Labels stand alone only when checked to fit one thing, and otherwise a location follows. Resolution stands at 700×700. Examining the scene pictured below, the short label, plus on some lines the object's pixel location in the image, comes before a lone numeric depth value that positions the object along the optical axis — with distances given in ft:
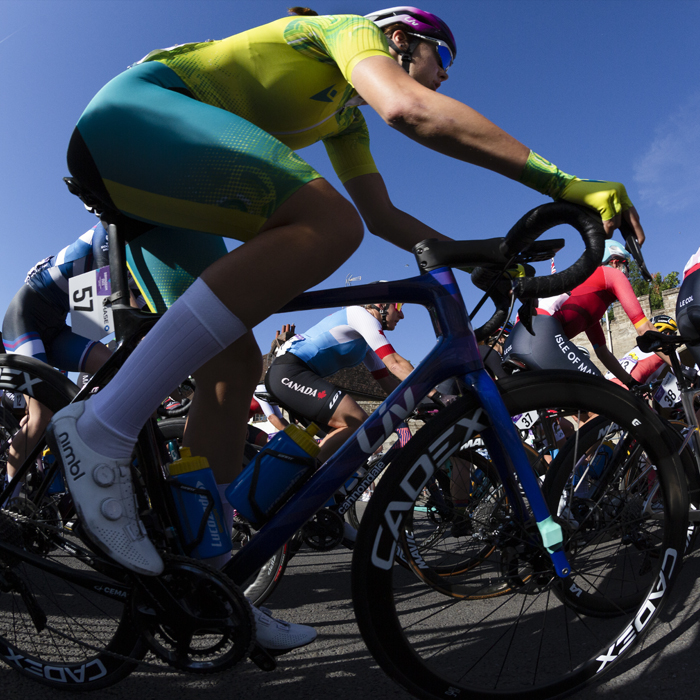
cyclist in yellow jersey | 3.46
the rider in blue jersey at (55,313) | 10.16
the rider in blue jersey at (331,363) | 11.18
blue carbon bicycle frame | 3.78
